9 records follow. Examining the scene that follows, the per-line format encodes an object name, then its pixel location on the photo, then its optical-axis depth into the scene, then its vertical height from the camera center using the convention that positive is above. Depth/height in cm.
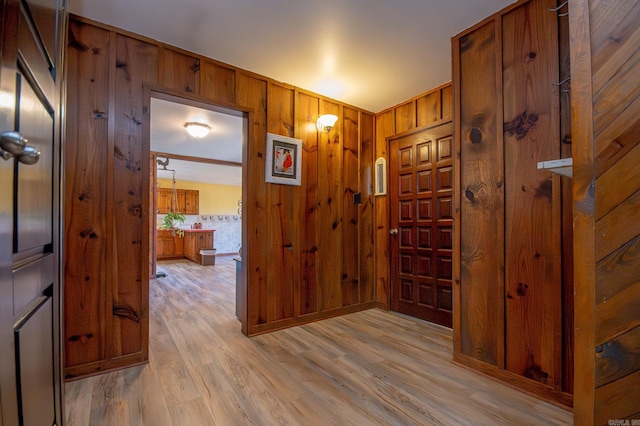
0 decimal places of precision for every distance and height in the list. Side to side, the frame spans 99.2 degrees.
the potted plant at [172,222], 766 -25
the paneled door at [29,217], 57 -1
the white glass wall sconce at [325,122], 305 +104
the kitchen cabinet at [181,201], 862 +39
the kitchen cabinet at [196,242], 723 -77
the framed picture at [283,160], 275 +56
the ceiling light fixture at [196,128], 380 +121
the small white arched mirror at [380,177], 349 +48
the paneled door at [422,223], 290 -11
